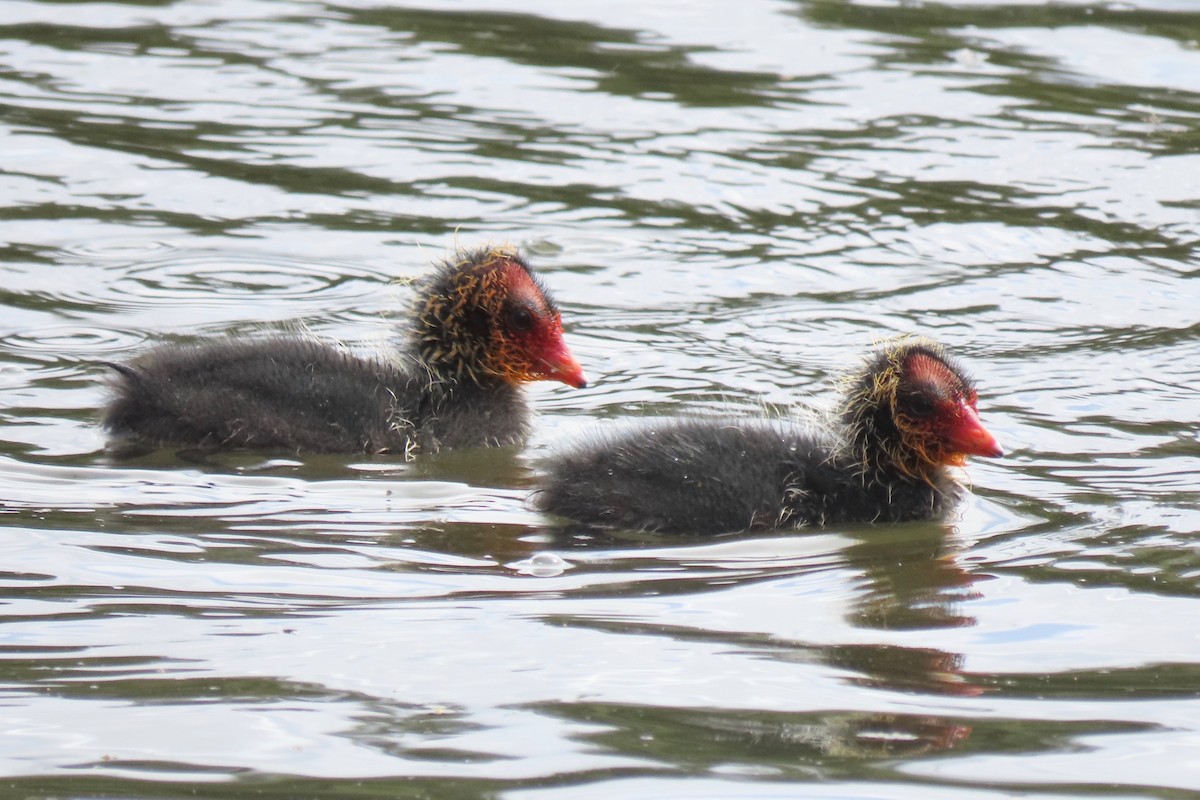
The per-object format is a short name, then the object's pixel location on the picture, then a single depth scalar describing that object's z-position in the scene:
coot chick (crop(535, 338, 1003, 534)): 13.12
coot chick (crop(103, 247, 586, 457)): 14.90
